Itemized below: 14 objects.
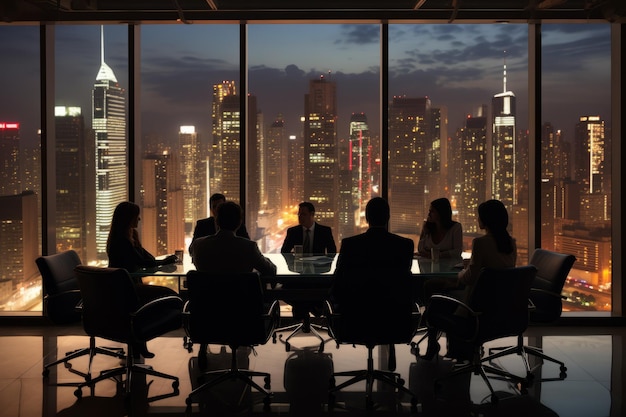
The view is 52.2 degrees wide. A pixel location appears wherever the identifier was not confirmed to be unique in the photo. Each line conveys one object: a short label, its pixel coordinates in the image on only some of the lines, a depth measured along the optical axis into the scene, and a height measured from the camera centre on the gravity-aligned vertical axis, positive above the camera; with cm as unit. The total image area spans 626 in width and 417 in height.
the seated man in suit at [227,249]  446 -40
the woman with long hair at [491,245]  454 -38
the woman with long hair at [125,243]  506 -40
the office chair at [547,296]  506 -84
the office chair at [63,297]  492 -81
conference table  491 -62
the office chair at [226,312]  411 -79
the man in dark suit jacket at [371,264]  415 -48
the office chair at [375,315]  417 -82
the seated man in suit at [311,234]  637 -42
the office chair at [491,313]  426 -84
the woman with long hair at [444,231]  579 -36
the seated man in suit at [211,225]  657 -34
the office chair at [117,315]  425 -83
